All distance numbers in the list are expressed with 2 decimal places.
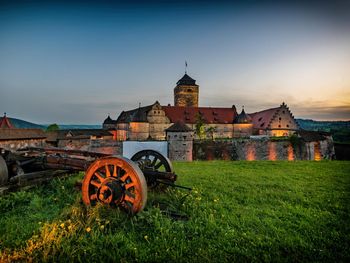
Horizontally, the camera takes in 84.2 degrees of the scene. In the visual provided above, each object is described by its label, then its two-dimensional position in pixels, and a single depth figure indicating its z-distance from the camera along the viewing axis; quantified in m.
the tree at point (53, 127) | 52.75
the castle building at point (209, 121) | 36.53
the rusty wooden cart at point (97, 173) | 3.46
